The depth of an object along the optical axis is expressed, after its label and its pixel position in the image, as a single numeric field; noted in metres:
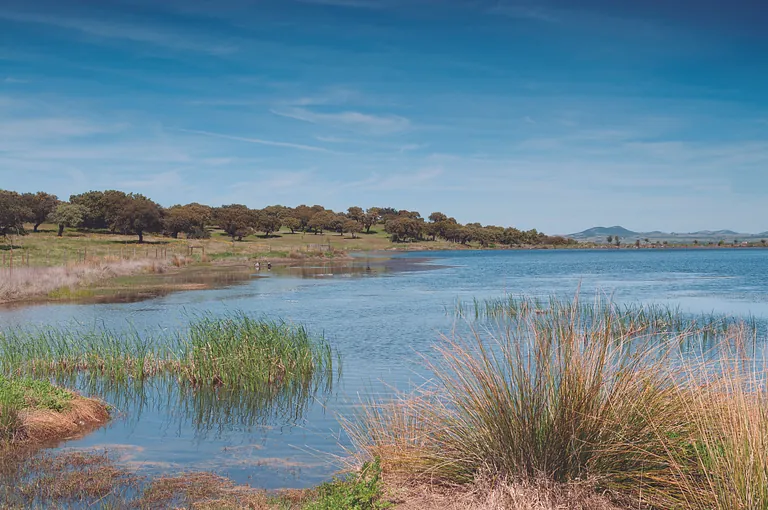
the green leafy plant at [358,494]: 6.64
